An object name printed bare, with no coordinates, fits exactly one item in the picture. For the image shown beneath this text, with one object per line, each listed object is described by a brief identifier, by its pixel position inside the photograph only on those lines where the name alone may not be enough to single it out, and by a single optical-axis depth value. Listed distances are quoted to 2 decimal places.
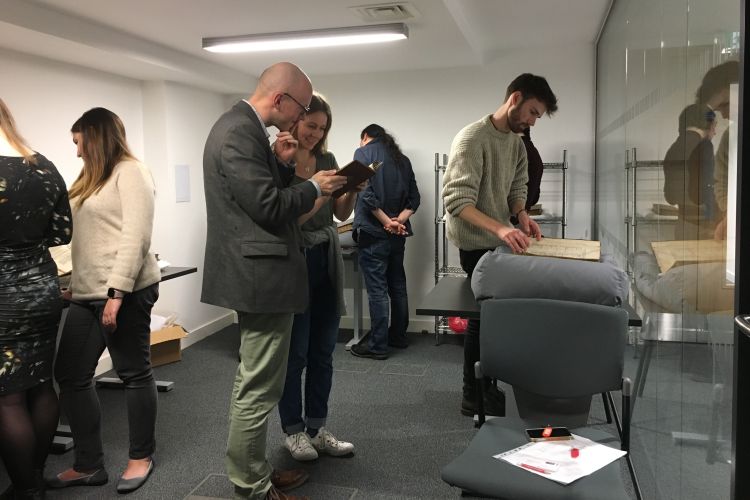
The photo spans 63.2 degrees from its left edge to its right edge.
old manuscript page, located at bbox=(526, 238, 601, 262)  2.00
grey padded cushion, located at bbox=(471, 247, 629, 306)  1.89
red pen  1.55
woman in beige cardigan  2.25
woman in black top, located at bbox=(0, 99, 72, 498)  1.95
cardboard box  3.98
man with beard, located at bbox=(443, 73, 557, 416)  2.41
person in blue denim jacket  4.20
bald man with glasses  1.74
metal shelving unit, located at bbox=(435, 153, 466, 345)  4.56
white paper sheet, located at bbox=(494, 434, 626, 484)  1.54
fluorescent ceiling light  3.43
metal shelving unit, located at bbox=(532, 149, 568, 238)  4.42
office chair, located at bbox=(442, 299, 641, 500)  1.69
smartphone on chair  1.74
